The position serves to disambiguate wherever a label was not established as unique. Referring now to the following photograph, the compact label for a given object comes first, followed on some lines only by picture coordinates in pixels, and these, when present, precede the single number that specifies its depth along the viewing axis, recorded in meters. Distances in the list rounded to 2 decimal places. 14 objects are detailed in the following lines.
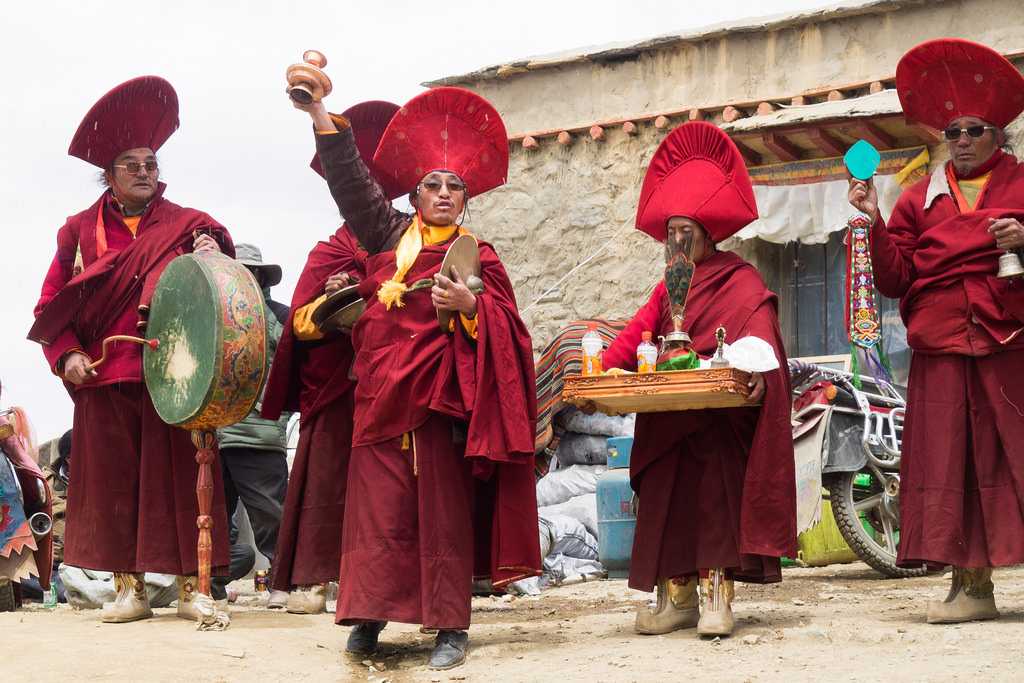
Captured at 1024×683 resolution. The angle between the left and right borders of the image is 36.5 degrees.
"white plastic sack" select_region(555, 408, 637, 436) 10.83
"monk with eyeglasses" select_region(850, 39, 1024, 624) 6.01
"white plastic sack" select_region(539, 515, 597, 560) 9.53
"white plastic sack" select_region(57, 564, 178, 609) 8.09
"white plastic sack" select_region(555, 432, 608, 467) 10.96
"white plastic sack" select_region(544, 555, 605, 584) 9.08
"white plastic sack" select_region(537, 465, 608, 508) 10.45
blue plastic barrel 9.10
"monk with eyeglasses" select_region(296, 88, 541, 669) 5.78
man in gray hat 8.41
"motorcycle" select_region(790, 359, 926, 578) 8.52
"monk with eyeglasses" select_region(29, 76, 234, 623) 6.88
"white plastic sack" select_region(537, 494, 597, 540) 9.88
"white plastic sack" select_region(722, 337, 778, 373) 5.74
